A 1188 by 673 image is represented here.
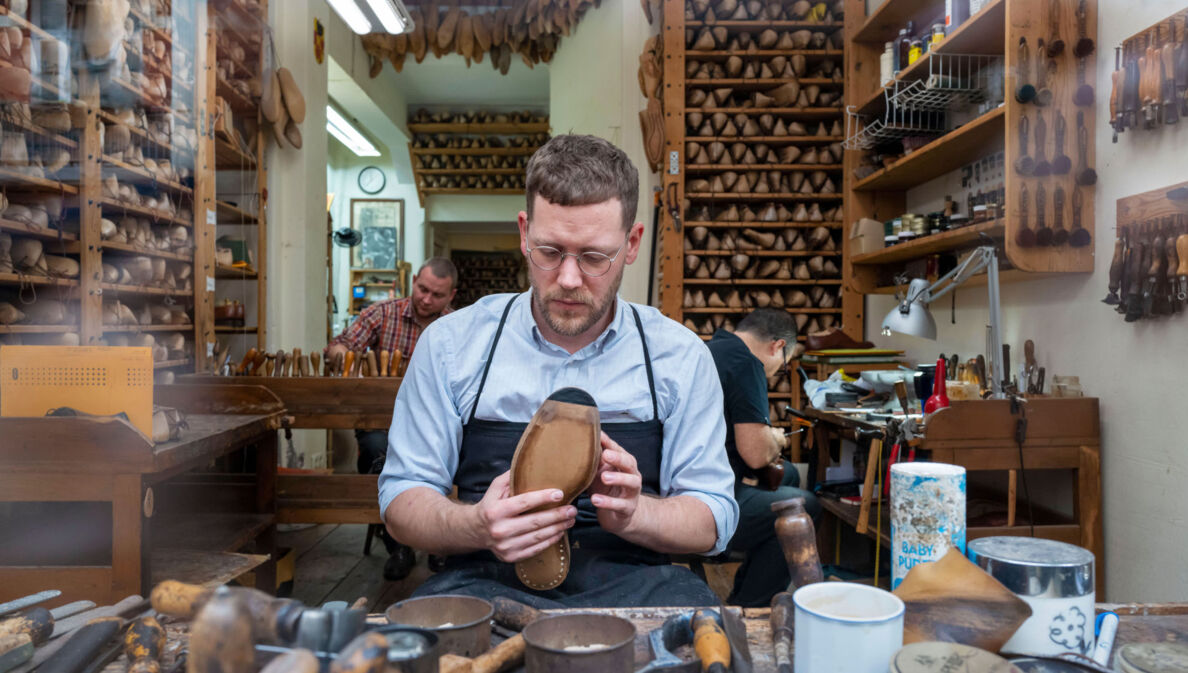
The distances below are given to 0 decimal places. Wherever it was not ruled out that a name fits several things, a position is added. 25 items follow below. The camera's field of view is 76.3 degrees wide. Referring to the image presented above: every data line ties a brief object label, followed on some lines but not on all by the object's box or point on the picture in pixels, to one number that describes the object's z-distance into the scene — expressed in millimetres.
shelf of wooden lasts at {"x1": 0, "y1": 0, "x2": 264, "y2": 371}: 2760
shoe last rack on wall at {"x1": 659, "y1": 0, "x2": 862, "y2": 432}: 5082
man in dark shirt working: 2863
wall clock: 10250
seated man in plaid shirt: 4516
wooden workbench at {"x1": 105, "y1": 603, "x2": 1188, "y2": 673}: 926
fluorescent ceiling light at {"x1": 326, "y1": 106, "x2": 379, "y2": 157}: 8097
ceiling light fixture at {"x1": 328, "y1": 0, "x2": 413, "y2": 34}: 4641
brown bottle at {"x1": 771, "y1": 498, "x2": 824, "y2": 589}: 961
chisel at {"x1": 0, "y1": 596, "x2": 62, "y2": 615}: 1045
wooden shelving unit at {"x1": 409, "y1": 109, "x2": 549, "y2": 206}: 9383
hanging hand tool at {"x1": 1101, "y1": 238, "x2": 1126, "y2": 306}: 2534
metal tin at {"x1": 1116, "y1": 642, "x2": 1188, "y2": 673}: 785
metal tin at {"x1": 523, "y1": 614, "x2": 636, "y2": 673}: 719
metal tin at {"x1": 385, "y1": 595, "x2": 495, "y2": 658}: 855
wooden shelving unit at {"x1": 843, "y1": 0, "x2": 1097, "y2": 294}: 2799
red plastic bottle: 2604
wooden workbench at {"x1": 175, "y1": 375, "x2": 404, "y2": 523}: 3311
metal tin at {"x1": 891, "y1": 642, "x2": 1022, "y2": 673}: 708
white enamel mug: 735
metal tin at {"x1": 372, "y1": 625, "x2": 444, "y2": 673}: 551
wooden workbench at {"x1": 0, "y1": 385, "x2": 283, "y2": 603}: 1916
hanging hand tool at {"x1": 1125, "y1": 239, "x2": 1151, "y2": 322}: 2428
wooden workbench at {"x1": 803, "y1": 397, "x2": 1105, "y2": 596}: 2566
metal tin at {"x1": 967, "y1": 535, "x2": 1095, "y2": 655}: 823
